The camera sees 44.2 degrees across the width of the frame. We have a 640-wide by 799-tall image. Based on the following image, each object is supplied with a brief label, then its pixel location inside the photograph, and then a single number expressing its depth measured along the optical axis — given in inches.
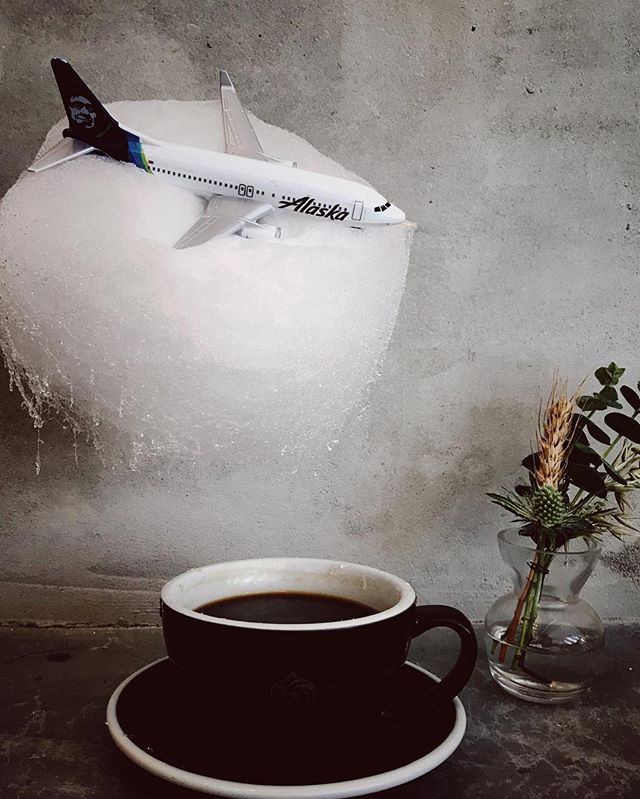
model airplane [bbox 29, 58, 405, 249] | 29.8
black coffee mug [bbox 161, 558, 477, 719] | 19.8
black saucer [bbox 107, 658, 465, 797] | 18.9
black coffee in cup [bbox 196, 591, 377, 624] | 23.2
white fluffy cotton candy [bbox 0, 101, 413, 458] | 29.0
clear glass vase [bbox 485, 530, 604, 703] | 28.4
